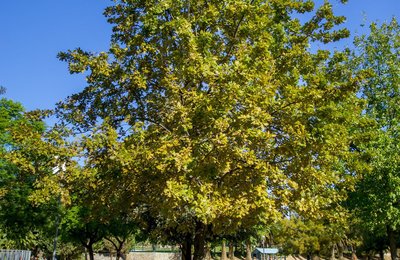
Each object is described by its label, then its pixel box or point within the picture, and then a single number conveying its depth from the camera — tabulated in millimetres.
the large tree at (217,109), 11695
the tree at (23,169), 13363
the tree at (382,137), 23672
